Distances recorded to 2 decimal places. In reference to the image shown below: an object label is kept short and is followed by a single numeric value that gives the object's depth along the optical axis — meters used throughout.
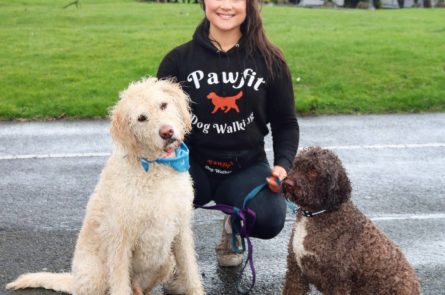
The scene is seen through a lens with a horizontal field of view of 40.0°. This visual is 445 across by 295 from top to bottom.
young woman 4.25
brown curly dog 3.30
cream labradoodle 3.31
